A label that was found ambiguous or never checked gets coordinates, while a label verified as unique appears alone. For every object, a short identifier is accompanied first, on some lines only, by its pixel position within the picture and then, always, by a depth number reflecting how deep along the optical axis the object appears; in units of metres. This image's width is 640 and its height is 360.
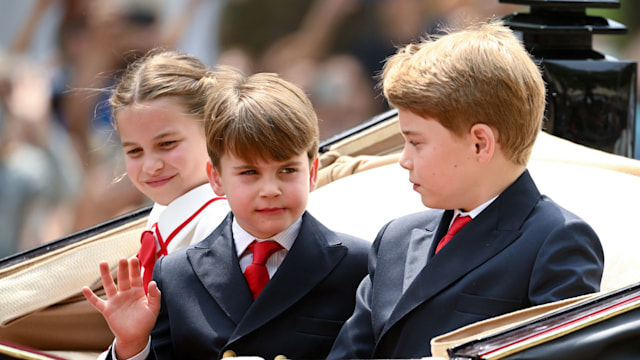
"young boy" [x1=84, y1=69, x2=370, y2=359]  8.20
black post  8.72
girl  8.40
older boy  8.08
